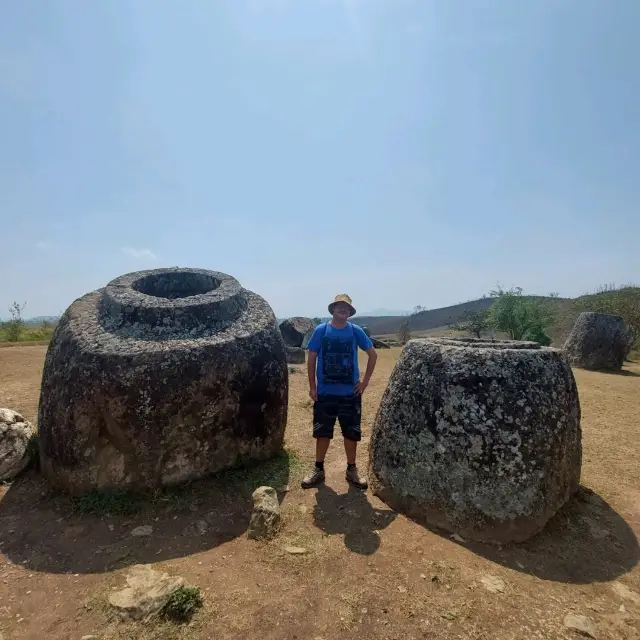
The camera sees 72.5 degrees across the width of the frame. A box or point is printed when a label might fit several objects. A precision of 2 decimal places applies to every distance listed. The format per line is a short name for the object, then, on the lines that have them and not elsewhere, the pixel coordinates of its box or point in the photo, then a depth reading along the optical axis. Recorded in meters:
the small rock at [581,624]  2.78
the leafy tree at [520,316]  27.42
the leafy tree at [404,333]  34.91
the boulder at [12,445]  4.89
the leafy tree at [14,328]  19.70
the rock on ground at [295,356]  16.98
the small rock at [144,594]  2.89
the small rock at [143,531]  3.89
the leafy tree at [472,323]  35.00
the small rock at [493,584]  3.12
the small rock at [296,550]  3.54
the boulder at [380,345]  24.37
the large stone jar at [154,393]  4.32
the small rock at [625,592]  3.15
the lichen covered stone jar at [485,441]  3.78
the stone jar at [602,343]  15.29
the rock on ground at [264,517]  3.82
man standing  4.96
